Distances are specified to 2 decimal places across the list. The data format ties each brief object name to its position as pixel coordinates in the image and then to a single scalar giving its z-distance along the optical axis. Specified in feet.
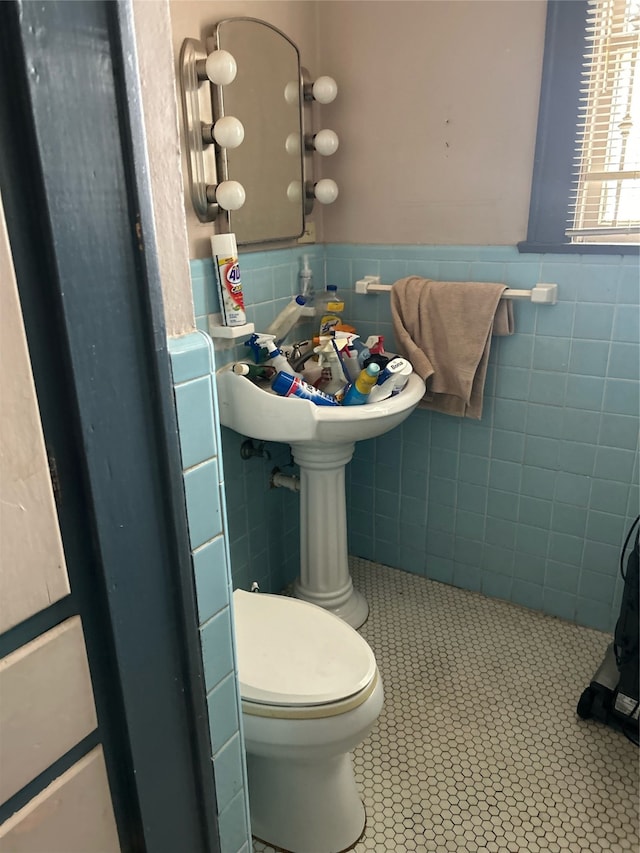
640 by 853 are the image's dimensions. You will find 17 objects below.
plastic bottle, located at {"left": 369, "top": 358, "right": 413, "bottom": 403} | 5.54
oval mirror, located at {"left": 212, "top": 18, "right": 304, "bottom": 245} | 5.29
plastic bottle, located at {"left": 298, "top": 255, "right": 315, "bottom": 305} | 6.49
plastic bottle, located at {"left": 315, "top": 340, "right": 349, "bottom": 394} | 5.82
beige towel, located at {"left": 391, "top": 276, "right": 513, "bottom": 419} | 5.92
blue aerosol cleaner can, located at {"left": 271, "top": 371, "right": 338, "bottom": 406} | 5.34
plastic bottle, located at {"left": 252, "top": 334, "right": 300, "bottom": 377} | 5.62
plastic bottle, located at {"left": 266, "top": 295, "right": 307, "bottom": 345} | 6.23
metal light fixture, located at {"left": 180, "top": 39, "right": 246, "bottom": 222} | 4.88
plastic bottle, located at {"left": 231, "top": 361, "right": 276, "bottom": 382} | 5.45
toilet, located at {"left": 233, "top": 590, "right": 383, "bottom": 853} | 3.89
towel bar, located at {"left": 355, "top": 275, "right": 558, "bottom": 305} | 5.66
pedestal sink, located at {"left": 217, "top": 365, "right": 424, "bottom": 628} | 5.30
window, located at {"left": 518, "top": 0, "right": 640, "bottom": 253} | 5.11
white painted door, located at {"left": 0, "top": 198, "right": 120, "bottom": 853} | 1.52
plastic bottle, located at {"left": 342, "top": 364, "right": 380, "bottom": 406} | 5.49
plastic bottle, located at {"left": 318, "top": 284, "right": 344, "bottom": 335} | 6.42
